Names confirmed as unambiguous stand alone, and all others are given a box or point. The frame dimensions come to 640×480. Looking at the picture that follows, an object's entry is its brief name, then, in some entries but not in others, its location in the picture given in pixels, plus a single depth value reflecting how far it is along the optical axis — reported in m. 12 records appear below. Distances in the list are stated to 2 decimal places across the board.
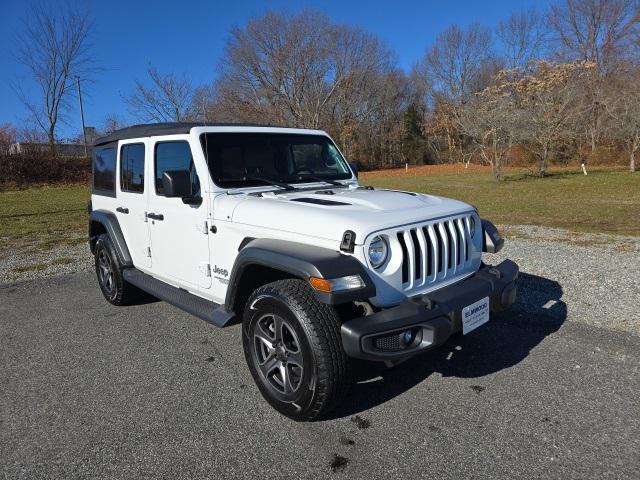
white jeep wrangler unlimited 2.63
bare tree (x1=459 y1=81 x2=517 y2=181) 23.30
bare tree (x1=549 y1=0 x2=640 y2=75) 38.12
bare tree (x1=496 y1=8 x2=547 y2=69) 44.22
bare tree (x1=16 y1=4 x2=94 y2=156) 34.84
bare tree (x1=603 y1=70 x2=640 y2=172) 24.84
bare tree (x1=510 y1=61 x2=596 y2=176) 24.23
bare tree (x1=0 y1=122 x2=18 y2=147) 30.55
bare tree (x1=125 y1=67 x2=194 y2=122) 34.62
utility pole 36.25
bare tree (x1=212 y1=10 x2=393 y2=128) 38.19
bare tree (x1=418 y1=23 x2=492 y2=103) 48.03
